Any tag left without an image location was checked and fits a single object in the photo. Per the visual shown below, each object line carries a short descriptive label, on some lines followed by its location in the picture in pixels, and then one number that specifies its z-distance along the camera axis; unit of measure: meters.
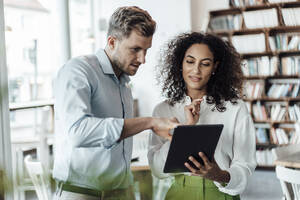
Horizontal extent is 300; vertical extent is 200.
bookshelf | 5.84
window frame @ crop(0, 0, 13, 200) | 2.06
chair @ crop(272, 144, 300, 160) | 2.98
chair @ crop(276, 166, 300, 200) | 2.29
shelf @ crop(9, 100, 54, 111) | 5.02
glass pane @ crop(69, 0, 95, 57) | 7.22
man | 1.21
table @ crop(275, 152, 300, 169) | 2.82
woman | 1.64
